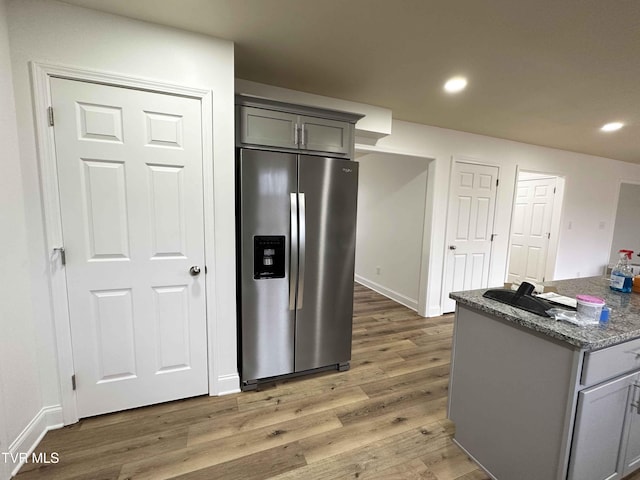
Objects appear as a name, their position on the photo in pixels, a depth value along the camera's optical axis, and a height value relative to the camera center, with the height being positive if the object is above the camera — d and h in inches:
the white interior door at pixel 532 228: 189.9 -5.8
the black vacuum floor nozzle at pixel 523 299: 54.3 -16.9
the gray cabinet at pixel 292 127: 77.0 +25.8
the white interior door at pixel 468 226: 146.0 -4.0
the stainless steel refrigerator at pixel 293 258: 78.3 -13.5
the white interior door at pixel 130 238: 64.3 -7.1
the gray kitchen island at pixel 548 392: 45.4 -31.8
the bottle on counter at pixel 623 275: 71.1 -13.7
